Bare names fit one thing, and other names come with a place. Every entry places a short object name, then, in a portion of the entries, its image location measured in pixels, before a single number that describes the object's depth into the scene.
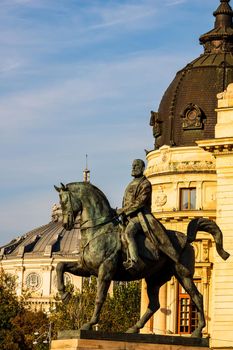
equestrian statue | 35.78
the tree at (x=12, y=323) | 102.44
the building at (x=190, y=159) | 75.12
